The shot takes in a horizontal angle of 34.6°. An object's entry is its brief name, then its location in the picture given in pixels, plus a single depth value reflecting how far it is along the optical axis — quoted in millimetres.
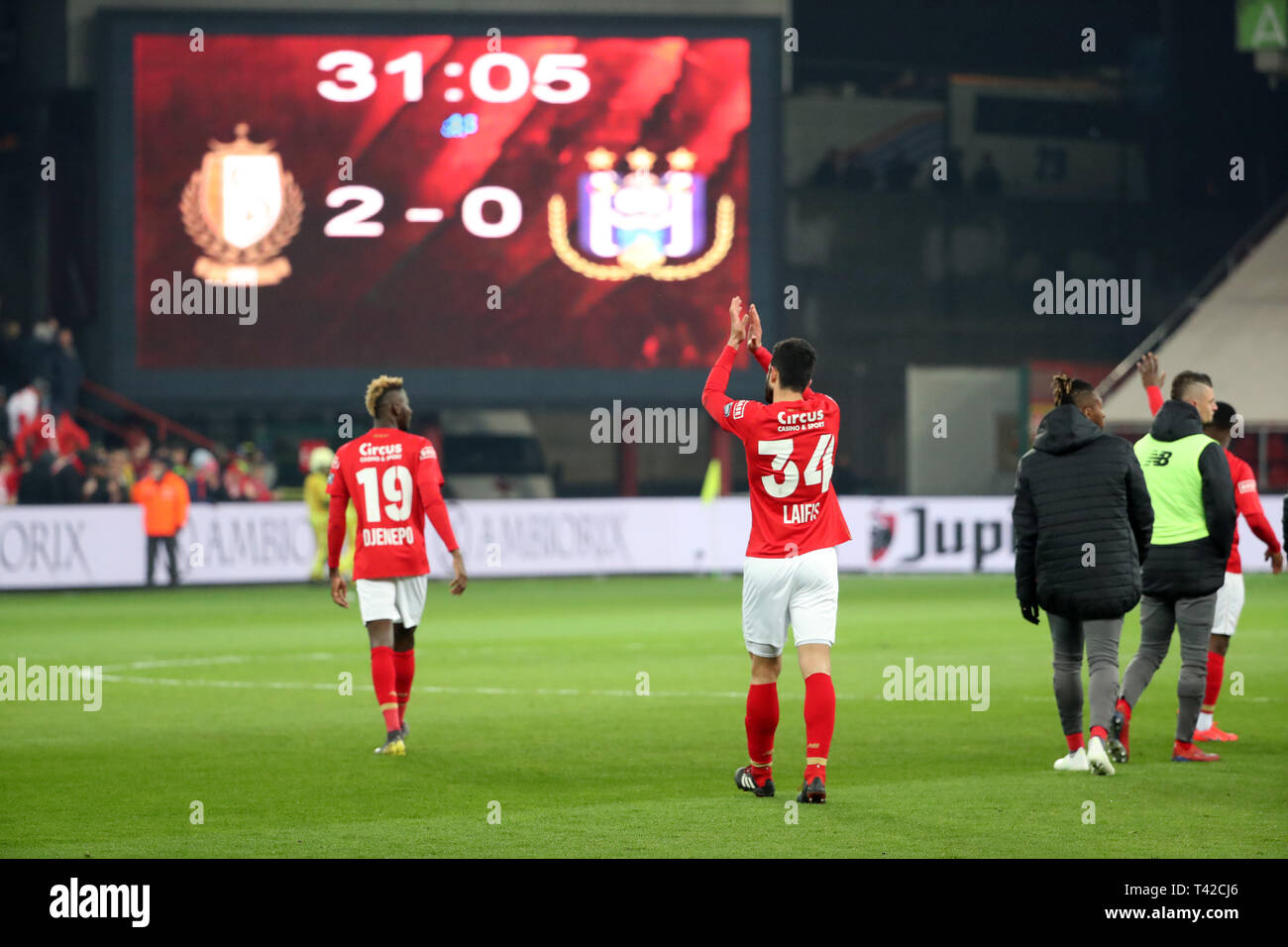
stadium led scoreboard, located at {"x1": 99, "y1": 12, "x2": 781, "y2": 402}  30828
